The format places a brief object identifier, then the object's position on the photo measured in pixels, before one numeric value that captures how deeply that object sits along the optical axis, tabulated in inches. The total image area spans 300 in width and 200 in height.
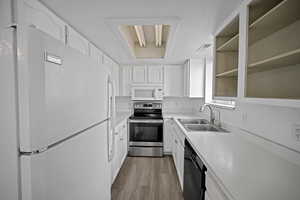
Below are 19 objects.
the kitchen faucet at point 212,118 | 90.8
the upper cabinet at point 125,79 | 139.5
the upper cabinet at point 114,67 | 106.0
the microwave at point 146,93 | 134.6
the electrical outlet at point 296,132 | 38.3
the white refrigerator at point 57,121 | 24.6
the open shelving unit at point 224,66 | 63.7
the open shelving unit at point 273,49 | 36.0
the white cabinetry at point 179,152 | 79.0
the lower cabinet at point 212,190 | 32.4
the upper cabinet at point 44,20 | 41.7
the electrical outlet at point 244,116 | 61.3
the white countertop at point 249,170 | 27.4
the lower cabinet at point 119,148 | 86.6
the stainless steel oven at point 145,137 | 126.0
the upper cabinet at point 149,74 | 138.3
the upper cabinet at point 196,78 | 121.2
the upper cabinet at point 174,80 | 138.9
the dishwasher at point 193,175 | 44.5
